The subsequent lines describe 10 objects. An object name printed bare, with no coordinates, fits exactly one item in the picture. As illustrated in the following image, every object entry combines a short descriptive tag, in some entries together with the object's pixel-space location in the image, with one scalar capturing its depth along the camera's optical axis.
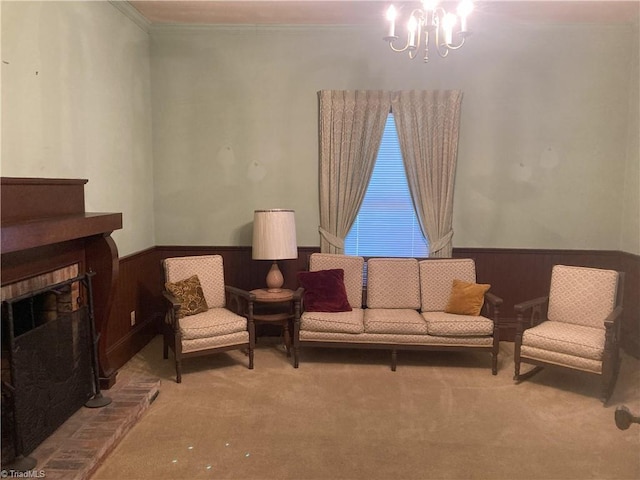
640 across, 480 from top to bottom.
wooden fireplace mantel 2.60
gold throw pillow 4.41
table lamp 4.62
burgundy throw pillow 4.53
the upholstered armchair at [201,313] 4.03
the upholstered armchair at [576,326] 3.70
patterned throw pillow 4.31
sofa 4.25
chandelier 3.05
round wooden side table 4.49
